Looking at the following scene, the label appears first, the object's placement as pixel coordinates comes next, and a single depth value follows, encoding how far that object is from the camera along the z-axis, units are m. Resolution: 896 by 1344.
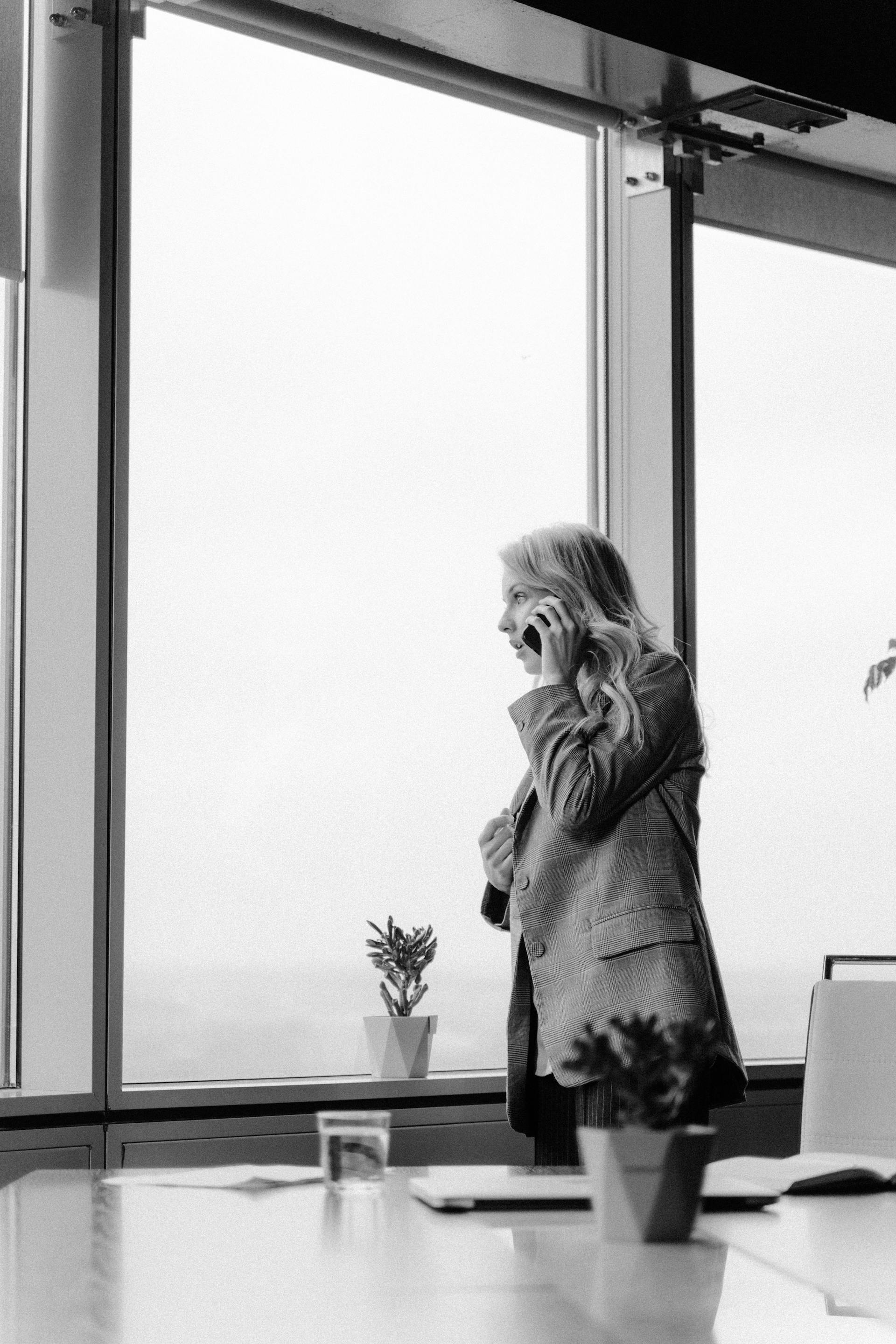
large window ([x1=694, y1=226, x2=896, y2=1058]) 4.34
